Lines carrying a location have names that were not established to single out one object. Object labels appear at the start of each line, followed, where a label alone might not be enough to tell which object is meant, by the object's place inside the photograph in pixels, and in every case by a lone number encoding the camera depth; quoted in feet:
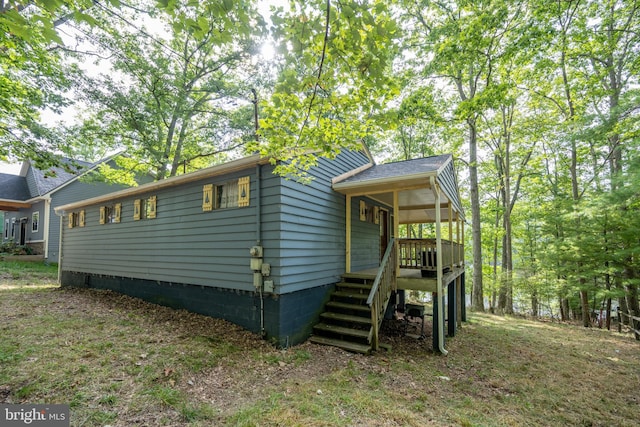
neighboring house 53.47
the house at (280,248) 18.21
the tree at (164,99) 35.86
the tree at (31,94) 19.95
